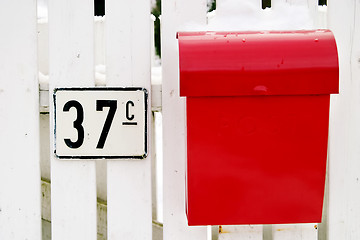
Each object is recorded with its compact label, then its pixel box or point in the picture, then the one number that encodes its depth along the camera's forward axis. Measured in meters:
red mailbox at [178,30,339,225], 2.42
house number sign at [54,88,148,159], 2.56
